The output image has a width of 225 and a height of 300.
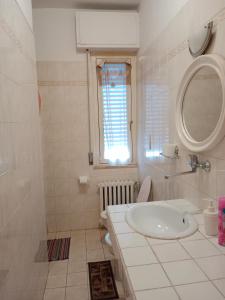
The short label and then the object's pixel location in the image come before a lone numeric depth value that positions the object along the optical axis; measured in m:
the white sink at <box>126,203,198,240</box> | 1.37
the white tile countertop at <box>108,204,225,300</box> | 0.79
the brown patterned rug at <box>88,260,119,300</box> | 1.90
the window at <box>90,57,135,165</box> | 2.81
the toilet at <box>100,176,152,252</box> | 2.43
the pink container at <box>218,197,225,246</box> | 1.04
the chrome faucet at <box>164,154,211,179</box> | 1.36
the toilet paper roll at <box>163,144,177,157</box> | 1.72
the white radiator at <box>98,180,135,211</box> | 2.90
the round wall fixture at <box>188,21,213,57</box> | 1.26
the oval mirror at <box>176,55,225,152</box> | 1.22
